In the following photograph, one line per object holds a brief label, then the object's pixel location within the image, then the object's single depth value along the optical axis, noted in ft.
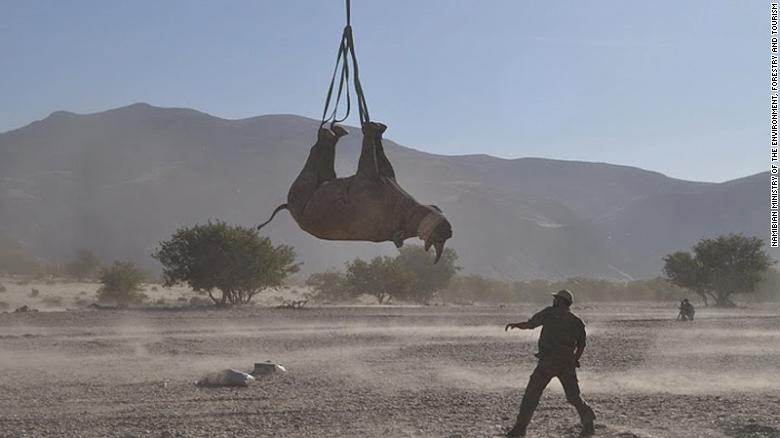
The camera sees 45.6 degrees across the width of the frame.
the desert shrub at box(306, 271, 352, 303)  199.28
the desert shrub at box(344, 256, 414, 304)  187.21
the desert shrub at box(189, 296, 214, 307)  156.33
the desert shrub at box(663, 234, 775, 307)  184.24
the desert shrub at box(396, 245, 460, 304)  199.21
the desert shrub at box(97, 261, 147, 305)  163.12
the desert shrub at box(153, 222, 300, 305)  150.82
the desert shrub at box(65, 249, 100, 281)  237.04
